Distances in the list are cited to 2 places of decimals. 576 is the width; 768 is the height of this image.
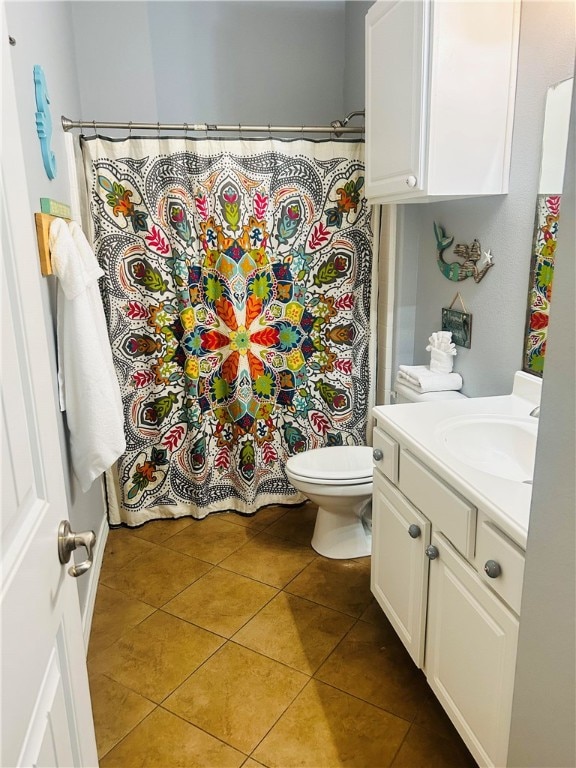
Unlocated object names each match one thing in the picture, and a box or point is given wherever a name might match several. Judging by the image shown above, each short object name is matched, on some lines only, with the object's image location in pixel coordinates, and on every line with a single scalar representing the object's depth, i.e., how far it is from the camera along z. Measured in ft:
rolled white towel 7.38
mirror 5.26
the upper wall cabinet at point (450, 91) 5.49
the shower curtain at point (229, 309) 8.02
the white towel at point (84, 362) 5.68
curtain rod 7.27
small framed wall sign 7.07
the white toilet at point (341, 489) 7.37
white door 2.28
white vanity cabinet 3.89
